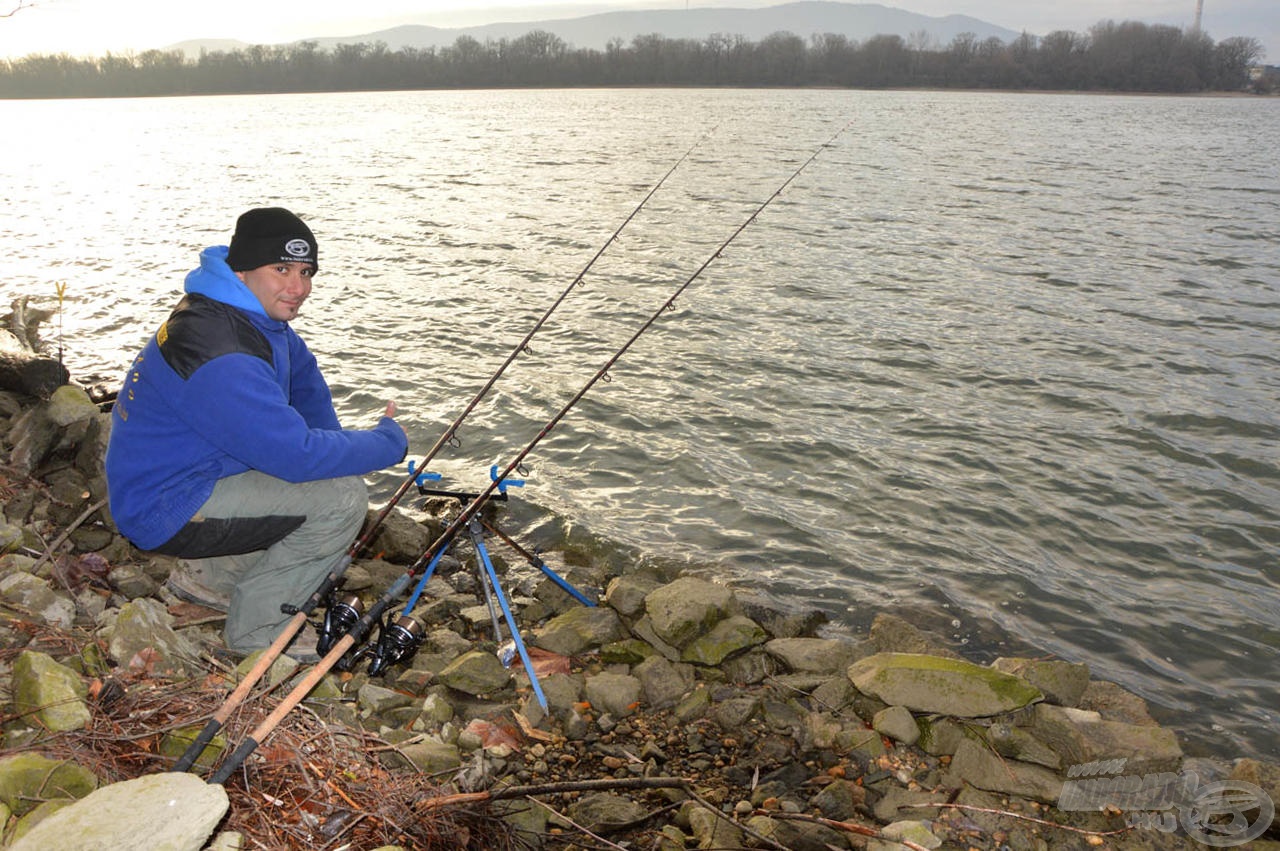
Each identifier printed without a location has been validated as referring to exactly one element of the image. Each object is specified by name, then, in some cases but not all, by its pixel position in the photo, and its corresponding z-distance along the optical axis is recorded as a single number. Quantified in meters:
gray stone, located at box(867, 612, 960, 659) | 5.45
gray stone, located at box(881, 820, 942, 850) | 3.65
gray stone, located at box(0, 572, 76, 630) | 3.96
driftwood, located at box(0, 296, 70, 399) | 7.34
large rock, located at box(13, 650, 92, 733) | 2.88
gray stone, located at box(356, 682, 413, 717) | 4.31
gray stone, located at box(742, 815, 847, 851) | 3.58
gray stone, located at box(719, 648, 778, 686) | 4.99
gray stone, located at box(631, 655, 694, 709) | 4.71
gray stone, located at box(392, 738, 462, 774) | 3.69
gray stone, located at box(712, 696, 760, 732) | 4.50
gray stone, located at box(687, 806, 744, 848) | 3.48
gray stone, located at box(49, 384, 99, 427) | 6.36
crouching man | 3.74
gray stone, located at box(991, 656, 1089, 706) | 4.98
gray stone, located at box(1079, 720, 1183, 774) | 4.40
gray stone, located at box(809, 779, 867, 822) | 3.89
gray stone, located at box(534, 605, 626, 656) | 5.21
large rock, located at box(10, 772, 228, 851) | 2.23
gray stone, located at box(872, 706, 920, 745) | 4.46
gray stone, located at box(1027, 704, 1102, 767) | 4.37
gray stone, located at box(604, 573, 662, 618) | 5.47
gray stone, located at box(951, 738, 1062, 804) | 4.12
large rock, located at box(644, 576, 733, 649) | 5.16
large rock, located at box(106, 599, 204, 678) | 3.53
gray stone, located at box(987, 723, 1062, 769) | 4.32
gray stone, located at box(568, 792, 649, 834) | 3.58
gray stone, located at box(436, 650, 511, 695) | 4.61
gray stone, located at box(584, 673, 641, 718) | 4.60
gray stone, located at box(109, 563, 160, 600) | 4.93
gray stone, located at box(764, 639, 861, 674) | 5.11
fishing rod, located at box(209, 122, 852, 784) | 2.59
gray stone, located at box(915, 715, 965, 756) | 4.42
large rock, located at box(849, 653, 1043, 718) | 4.52
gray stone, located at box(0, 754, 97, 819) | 2.55
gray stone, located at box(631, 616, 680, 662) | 5.12
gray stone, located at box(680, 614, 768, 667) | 5.05
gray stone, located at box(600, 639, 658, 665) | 5.09
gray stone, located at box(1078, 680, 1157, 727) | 4.98
